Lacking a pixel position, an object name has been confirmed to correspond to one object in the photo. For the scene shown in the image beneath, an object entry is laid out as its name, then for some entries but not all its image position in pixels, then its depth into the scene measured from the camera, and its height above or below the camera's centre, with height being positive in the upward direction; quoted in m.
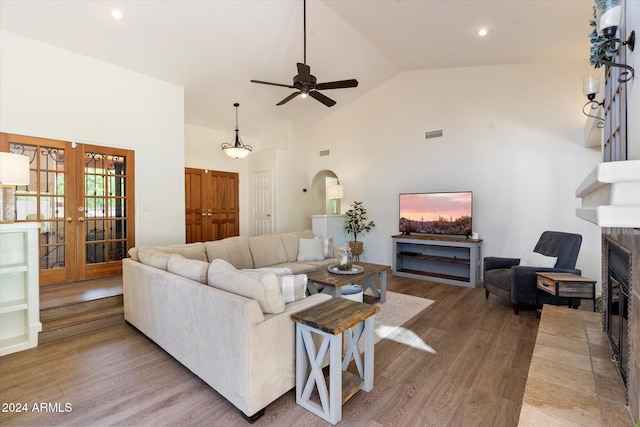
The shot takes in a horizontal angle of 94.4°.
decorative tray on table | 3.69 -0.78
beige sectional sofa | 1.81 -0.80
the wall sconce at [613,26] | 1.34 +0.86
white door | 6.91 +0.15
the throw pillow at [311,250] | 4.75 -0.67
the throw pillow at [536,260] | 3.66 -0.66
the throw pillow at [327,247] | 4.84 -0.64
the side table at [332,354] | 1.78 -0.95
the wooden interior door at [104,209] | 4.17 -0.01
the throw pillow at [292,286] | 2.14 -0.57
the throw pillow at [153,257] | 2.78 -0.48
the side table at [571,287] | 3.04 -0.82
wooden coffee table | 3.33 -0.83
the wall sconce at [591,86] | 2.28 +0.95
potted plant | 6.54 -0.28
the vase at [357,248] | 6.34 -0.85
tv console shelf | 4.91 -0.89
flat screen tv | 5.07 -0.08
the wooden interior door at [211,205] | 6.39 +0.08
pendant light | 5.93 +1.16
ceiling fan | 3.44 +1.52
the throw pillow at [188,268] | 2.36 -0.50
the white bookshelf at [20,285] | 2.78 -0.74
